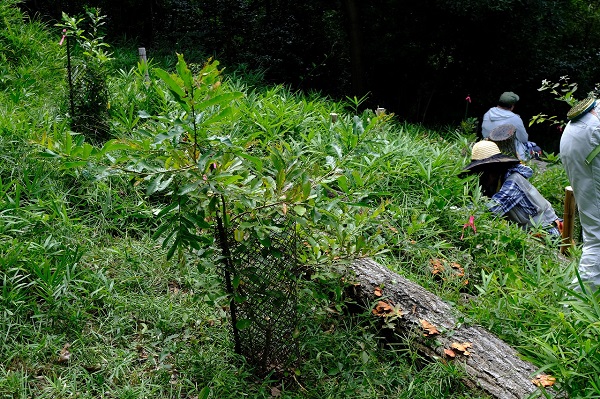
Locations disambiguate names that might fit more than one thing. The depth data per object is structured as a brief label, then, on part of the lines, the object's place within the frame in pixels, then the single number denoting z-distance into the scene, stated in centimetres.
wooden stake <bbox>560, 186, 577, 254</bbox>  488
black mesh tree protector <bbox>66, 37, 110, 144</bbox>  545
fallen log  327
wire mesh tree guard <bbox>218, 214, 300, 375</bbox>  309
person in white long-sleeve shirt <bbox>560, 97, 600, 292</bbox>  364
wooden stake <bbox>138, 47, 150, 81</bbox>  668
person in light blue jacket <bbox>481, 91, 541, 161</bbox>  761
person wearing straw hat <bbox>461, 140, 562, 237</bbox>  523
